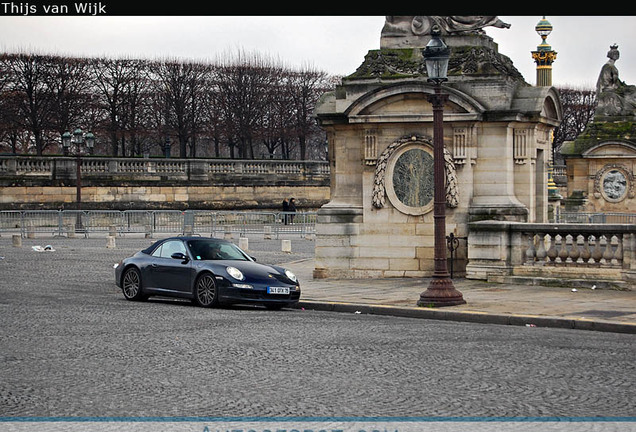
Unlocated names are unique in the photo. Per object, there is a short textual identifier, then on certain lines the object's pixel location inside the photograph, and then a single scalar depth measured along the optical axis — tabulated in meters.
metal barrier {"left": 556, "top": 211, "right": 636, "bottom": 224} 37.53
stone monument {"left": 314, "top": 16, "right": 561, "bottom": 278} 22.77
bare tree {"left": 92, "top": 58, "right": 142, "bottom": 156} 75.69
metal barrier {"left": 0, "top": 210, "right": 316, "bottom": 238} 48.06
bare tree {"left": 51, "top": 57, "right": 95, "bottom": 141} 72.00
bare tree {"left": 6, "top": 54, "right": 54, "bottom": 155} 70.69
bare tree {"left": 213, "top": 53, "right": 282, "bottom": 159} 79.44
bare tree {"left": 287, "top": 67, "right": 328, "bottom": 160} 83.19
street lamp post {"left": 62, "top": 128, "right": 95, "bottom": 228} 55.16
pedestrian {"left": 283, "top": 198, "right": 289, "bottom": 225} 63.02
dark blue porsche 18.69
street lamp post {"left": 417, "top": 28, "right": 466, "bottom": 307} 18.22
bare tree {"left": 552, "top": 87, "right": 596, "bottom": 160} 91.06
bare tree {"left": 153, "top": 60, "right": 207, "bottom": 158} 77.62
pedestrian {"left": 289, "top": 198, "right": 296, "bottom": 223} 63.80
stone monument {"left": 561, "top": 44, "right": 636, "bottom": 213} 44.78
